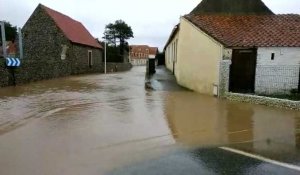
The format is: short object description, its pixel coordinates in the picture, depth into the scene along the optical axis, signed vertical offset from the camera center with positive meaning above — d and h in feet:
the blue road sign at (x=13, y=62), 38.80 +1.00
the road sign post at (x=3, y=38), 45.69 +6.47
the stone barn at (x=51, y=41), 68.88 +8.97
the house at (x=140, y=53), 190.71 +14.86
